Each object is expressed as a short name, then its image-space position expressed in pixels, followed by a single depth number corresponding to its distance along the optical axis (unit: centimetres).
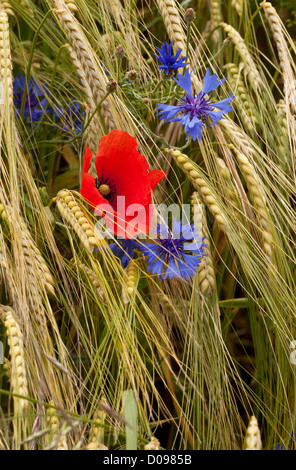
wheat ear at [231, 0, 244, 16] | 112
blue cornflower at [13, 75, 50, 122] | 114
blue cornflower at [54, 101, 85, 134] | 109
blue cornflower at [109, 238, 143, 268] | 101
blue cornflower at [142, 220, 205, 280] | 99
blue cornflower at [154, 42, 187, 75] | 101
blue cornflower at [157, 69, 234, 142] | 100
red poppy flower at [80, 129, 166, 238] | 99
